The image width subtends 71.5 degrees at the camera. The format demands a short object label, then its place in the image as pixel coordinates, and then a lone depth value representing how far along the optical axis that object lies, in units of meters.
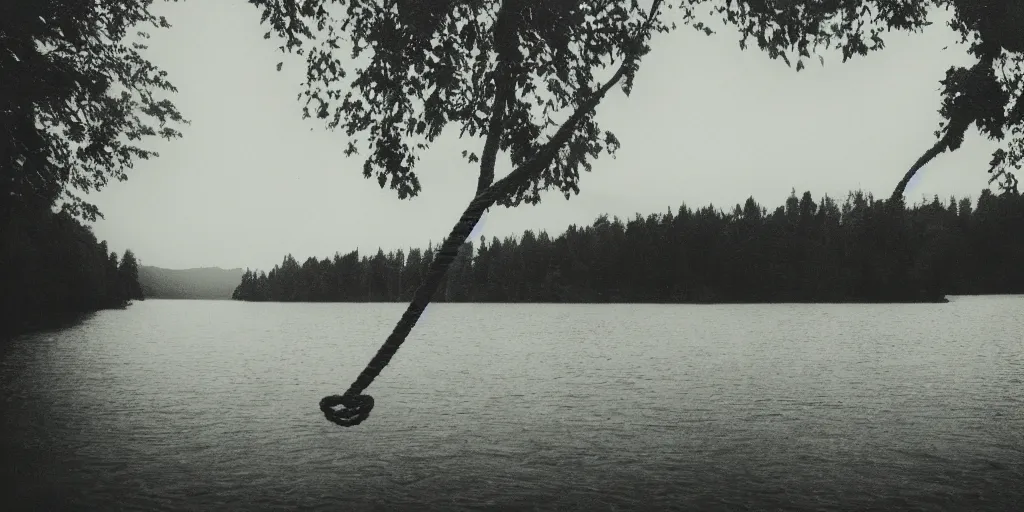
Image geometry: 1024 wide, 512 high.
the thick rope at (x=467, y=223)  6.57
